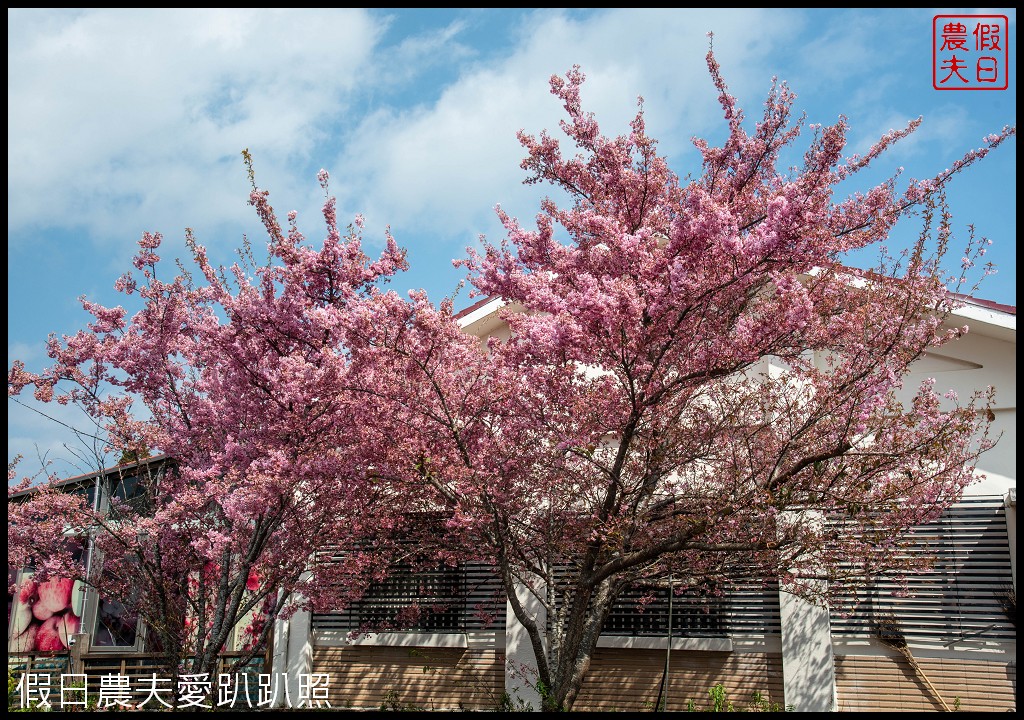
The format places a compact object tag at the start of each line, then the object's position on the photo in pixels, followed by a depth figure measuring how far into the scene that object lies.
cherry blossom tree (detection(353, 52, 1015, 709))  6.57
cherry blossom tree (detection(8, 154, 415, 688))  7.82
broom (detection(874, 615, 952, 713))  9.36
